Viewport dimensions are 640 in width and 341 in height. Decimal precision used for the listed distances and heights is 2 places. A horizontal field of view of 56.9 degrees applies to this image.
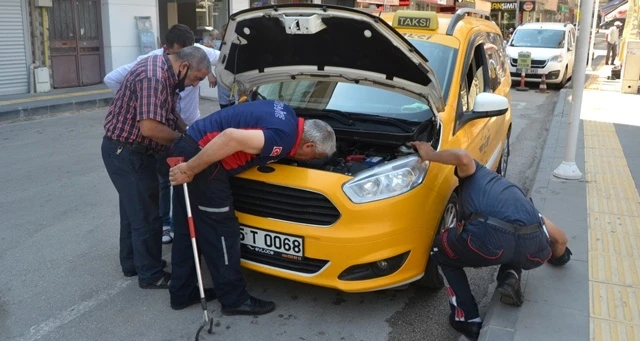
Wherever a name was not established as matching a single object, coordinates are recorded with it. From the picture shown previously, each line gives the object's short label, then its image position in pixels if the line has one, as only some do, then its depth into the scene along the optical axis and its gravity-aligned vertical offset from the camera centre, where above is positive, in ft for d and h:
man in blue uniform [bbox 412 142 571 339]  11.03 -3.57
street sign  51.34 -1.44
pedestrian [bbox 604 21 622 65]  67.41 +0.17
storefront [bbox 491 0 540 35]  139.64 +7.25
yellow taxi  11.37 -2.19
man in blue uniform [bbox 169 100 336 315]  10.71 -2.41
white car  52.21 -0.58
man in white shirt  14.37 -1.74
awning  100.48 +5.29
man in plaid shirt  11.80 -2.02
